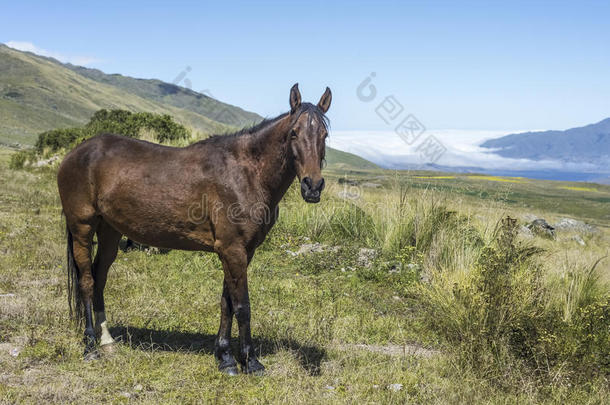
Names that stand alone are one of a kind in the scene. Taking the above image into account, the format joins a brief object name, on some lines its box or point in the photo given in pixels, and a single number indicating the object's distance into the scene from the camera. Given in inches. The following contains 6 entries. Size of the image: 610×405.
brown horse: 198.1
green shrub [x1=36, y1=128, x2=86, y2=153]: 1109.7
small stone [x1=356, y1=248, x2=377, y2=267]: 392.4
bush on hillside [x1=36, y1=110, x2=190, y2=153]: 831.1
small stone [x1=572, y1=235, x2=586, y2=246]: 888.9
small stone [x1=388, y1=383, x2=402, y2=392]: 191.9
